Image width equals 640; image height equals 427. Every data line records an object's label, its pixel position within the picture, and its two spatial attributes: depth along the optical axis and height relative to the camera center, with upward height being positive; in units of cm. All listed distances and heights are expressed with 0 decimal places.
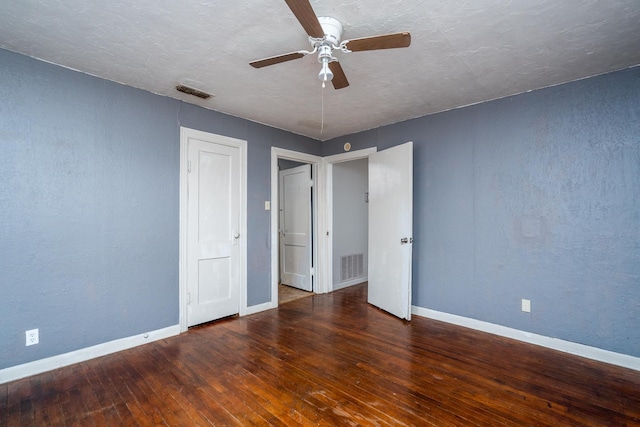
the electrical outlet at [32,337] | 235 -93
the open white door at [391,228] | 359 -16
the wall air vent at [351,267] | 512 -87
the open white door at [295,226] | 489 -17
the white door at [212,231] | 335 -17
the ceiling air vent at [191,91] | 290 +122
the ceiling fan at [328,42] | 152 +99
